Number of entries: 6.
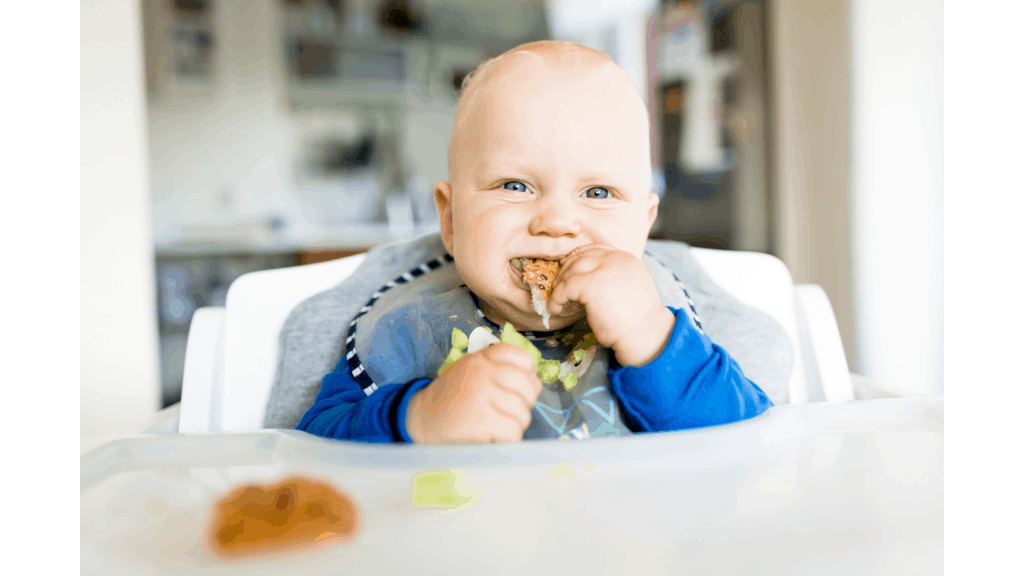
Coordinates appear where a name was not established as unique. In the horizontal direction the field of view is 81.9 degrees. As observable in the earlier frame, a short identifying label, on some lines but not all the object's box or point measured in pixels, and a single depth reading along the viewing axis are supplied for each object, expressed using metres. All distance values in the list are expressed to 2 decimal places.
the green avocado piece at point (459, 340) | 0.48
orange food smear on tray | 0.23
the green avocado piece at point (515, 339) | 0.44
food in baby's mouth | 0.45
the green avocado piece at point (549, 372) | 0.48
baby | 0.42
